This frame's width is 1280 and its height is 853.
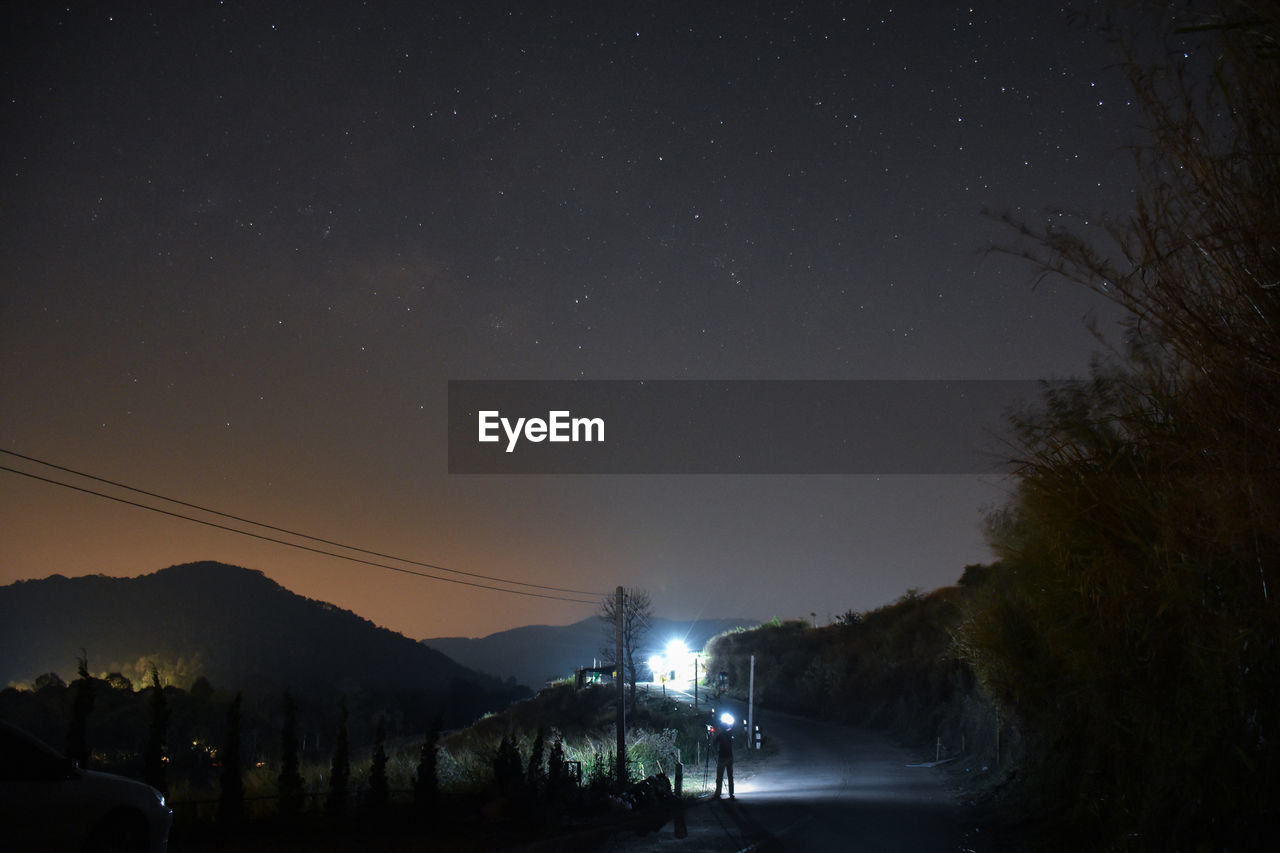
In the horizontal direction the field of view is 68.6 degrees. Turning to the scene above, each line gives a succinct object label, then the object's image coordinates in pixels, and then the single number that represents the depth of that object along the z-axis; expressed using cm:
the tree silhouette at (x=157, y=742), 1501
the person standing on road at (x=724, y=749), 2277
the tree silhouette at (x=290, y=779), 1628
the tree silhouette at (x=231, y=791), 1519
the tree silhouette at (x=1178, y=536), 521
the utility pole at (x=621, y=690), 2517
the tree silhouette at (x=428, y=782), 1784
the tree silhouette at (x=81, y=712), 1432
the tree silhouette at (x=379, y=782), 1811
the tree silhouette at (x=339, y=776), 1695
